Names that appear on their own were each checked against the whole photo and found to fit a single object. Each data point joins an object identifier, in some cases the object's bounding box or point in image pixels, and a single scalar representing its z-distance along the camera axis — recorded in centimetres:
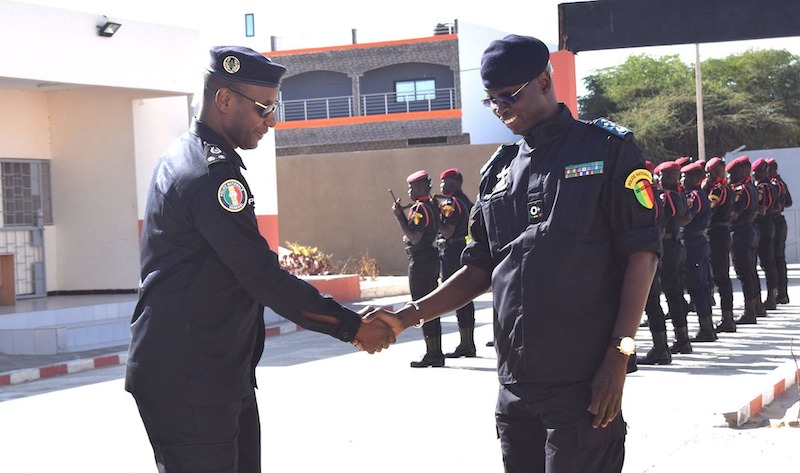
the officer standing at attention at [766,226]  1584
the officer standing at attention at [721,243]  1390
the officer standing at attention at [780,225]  1632
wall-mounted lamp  1627
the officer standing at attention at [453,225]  1170
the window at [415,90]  4856
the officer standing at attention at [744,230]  1456
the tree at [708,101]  4844
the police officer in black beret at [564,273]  361
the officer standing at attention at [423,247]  1154
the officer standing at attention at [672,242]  1184
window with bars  1814
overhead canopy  964
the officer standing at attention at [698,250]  1278
